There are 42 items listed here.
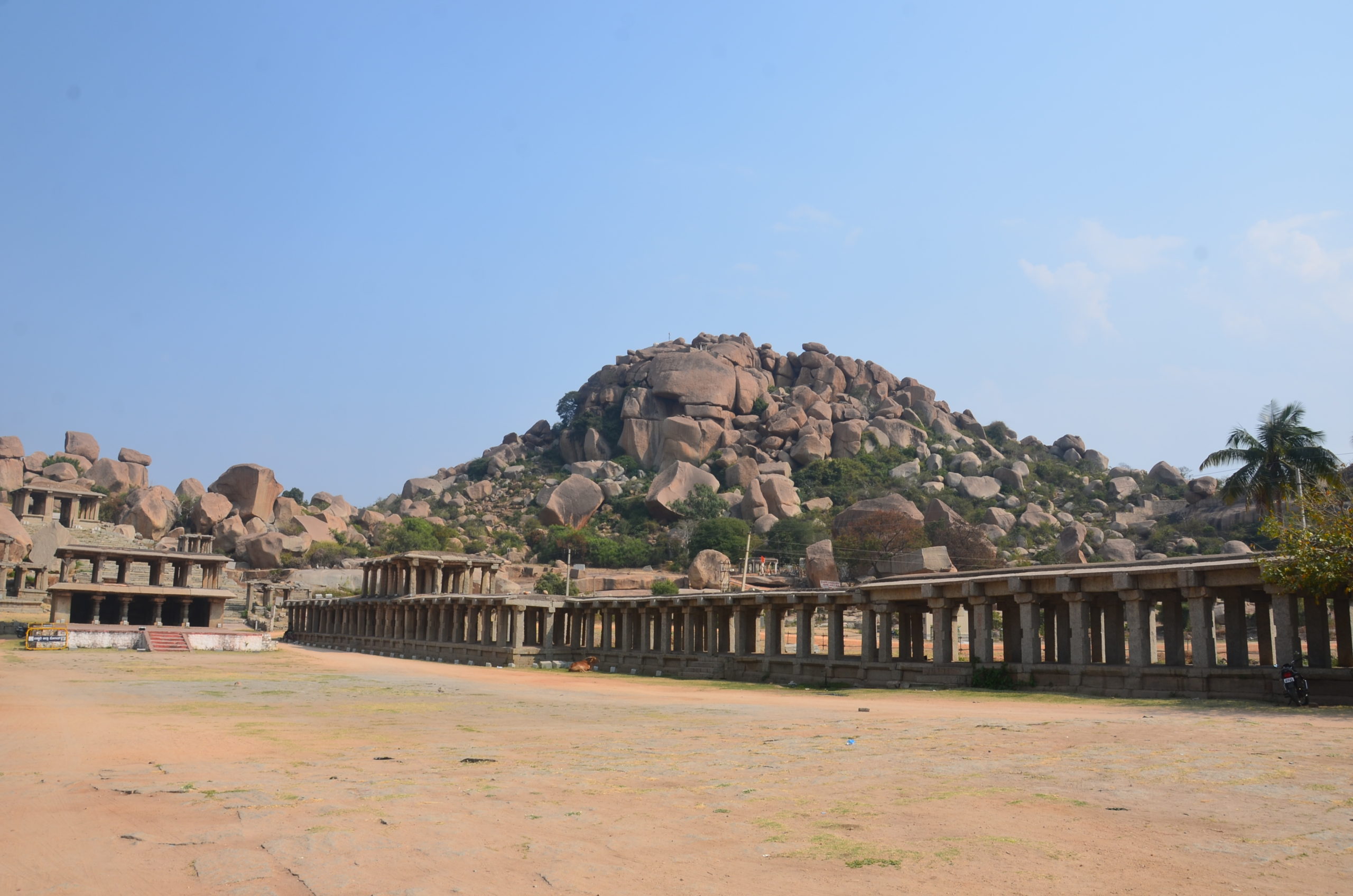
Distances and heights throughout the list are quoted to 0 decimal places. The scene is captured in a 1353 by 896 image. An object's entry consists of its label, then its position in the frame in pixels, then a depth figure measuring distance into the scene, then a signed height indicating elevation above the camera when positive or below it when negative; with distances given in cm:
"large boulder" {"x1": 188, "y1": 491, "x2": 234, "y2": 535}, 9869 +647
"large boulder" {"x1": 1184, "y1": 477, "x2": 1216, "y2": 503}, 9181 +1003
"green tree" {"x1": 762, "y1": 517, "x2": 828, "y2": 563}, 8969 +477
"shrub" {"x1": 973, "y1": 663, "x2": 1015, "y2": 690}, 2658 -234
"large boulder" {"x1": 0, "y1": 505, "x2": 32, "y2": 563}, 7419 +299
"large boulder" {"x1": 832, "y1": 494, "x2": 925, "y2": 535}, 8300 +684
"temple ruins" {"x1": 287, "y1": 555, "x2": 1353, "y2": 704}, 2317 -142
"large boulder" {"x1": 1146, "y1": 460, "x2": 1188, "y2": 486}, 10756 +1327
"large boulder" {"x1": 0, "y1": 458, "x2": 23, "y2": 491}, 9894 +1036
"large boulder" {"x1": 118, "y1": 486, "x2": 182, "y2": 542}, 9806 +642
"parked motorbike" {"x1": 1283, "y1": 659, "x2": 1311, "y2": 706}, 1984 -184
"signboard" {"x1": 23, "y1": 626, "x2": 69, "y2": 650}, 4509 -285
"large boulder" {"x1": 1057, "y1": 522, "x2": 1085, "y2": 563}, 8256 +442
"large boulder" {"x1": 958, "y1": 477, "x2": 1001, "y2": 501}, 10269 +1100
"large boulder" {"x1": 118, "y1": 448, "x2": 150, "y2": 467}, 11869 +1465
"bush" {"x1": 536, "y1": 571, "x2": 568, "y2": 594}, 8250 +1
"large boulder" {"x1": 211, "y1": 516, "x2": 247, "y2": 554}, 9762 +445
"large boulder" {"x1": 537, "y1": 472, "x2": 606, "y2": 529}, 10275 +840
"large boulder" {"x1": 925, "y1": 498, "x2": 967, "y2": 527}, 8294 +662
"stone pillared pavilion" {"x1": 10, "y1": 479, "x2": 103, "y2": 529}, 8694 +664
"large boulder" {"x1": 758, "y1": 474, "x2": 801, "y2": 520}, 9700 +917
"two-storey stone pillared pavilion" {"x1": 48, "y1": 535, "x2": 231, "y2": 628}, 5653 -103
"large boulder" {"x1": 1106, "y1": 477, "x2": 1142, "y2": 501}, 10400 +1137
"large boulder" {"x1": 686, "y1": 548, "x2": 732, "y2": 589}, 7569 +141
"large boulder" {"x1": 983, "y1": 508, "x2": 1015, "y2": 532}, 9288 +700
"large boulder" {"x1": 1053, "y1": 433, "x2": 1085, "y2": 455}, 12212 +1869
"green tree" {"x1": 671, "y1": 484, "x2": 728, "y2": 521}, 9906 +820
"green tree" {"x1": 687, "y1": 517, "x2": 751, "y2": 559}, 8819 +467
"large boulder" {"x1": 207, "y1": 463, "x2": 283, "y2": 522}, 10438 +970
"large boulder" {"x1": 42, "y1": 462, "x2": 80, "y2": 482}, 10294 +1099
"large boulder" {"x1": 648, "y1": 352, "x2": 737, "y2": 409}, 11344 +2393
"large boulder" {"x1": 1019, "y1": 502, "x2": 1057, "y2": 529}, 9388 +723
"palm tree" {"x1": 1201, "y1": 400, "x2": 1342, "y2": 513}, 4522 +648
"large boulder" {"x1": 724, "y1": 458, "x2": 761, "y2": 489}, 10531 +1244
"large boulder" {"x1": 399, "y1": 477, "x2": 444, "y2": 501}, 12781 +1233
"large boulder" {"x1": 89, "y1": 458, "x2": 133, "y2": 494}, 10981 +1138
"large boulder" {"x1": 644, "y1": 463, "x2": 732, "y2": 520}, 10050 +1051
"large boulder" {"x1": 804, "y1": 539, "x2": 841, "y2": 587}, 7075 +177
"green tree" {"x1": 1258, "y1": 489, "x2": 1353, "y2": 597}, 2109 +84
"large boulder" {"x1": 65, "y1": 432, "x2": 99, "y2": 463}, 11756 +1578
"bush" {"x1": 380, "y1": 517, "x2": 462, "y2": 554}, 9744 +461
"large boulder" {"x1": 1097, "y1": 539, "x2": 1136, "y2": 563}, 8362 +376
